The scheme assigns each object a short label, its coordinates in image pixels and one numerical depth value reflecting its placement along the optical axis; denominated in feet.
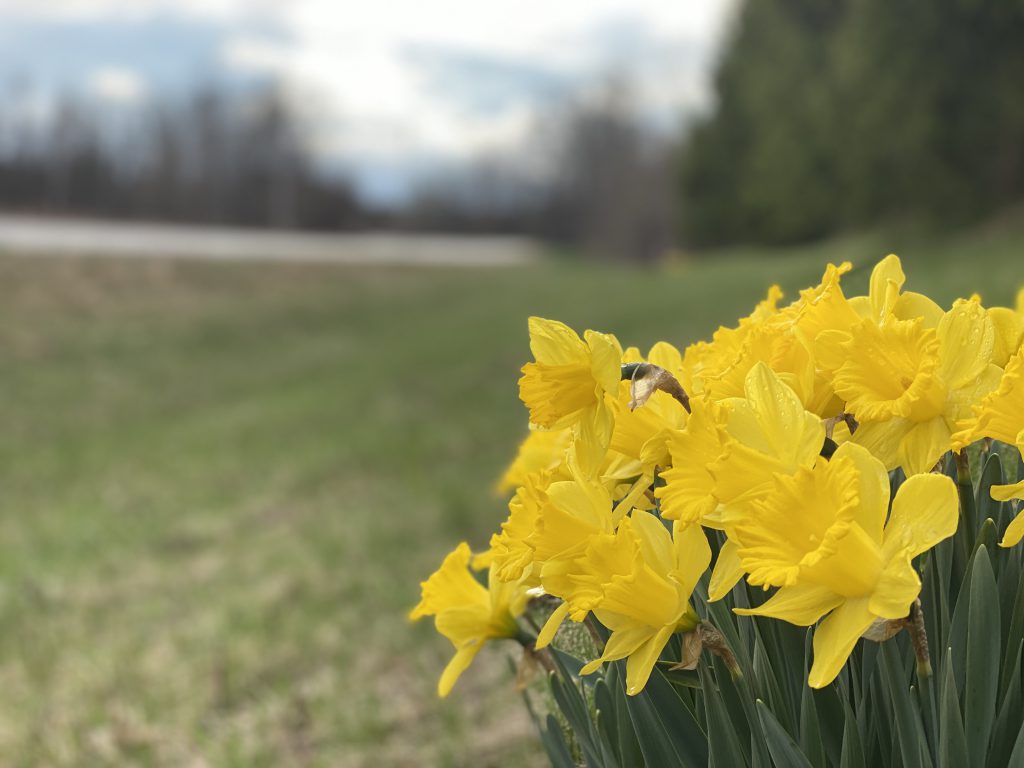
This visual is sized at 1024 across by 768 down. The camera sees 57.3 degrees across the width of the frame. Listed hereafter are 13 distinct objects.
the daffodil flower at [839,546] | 2.10
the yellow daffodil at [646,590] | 2.38
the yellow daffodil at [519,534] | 2.59
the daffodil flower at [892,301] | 2.74
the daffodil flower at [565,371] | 2.59
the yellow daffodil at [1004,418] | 2.27
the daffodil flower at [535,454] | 3.50
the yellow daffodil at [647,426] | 2.64
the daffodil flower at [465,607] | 3.17
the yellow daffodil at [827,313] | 2.71
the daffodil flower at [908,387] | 2.43
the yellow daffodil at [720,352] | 2.85
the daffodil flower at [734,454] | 2.26
